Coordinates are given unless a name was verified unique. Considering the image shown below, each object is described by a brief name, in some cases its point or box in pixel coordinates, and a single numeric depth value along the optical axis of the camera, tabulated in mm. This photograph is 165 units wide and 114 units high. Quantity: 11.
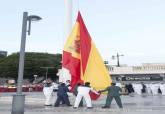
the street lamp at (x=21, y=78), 13266
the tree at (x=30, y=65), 95625
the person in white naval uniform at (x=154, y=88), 46312
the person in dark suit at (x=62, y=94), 21422
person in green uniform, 19922
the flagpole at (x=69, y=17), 33812
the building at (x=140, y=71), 78269
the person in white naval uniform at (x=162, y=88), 46247
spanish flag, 20625
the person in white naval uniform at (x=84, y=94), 19408
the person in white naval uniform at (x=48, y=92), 22156
